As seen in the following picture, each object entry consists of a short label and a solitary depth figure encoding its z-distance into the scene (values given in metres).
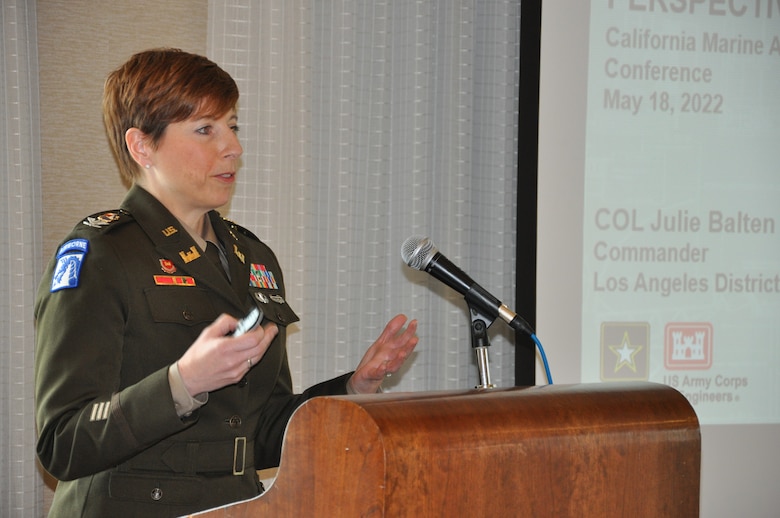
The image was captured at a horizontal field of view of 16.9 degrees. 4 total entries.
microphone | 3.34
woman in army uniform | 3.25
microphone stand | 3.30
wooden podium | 3.01
